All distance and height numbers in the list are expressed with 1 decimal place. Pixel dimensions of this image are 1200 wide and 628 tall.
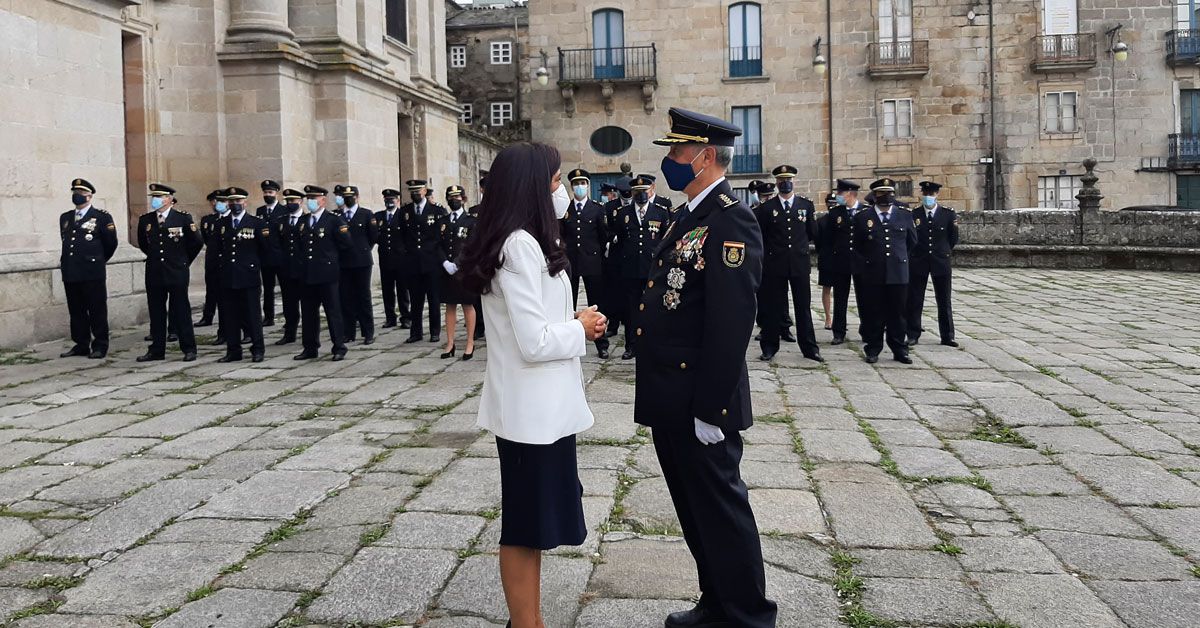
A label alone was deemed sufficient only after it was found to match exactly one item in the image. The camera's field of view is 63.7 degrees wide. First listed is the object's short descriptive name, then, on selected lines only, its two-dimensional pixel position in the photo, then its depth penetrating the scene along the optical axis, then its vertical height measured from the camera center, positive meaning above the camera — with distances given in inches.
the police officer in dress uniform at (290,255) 398.0 +9.7
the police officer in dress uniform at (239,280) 377.1 -0.5
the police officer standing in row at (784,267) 377.1 -0.2
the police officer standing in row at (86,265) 382.6 +6.8
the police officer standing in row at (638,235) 390.9 +14.3
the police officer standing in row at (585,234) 395.9 +15.2
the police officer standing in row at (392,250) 468.4 +12.7
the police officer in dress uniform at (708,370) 123.0 -13.2
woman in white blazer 119.2 -11.2
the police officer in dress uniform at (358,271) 436.1 +2.4
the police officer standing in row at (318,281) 382.3 -1.6
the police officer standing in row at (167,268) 380.8 +4.8
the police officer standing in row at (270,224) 422.1 +23.6
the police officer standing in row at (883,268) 361.7 -1.4
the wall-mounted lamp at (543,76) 1165.1 +237.2
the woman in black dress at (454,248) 377.4 +11.2
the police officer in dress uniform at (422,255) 439.8 +9.1
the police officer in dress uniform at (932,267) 403.9 -1.3
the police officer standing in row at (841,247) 430.6 +8.4
